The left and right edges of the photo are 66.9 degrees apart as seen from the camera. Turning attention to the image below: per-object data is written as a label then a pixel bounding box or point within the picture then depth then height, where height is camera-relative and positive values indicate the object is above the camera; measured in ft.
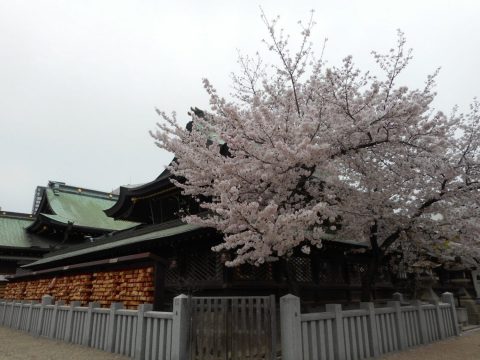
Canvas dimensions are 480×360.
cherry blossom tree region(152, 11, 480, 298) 27.25 +9.95
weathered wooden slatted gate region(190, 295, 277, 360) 24.82 -3.07
